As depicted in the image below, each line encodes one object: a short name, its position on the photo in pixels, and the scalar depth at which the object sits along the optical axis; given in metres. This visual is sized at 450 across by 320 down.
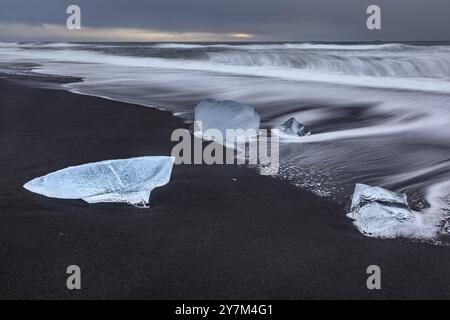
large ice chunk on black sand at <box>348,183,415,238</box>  2.60
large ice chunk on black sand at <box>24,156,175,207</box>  2.93
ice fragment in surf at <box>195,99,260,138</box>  5.02
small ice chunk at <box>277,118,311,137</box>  5.19
